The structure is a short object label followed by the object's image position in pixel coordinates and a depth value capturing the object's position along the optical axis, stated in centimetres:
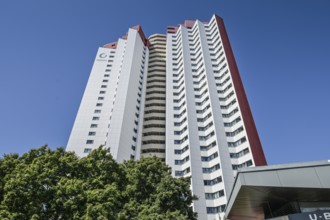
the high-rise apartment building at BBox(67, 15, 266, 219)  4138
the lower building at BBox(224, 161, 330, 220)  807
